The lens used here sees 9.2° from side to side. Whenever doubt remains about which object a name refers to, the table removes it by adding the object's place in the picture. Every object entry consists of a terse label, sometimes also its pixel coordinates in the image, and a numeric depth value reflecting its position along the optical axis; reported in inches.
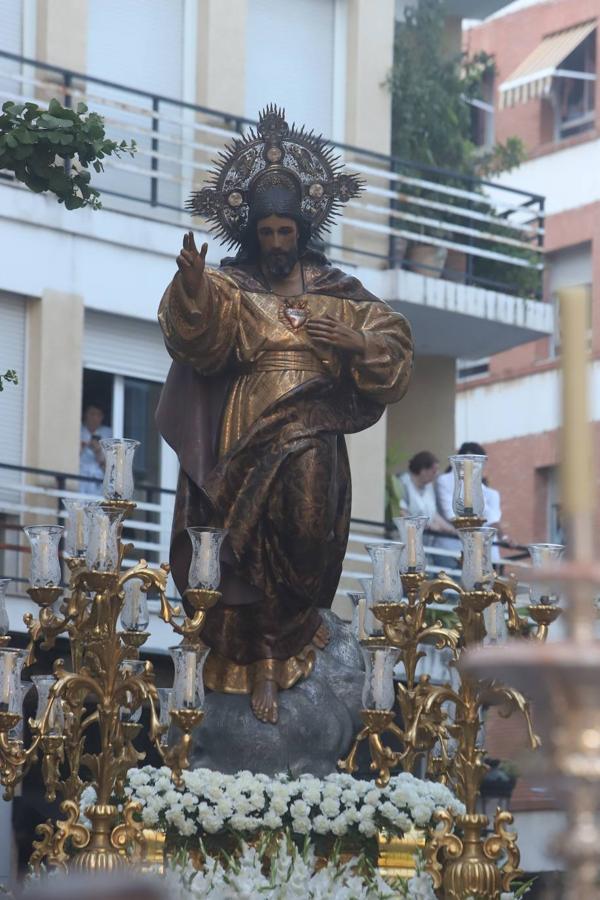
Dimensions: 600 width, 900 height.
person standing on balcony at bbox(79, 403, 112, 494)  1210.4
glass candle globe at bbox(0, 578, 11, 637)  601.0
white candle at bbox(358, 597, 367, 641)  648.2
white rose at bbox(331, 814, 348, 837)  570.1
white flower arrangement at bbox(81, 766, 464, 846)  565.5
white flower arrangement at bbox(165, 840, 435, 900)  501.9
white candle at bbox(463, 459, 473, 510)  564.1
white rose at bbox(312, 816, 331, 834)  568.7
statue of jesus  626.3
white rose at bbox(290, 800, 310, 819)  568.3
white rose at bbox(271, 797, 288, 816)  565.9
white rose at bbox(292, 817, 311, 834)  566.4
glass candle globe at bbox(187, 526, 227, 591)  546.8
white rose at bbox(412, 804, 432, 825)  579.5
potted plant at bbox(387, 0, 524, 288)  1466.7
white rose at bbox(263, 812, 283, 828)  563.6
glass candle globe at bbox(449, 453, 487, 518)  563.6
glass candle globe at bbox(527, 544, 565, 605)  554.0
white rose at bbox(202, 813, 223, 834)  563.6
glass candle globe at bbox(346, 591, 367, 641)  656.2
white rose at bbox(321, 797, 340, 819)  570.6
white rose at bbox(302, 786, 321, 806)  572.9
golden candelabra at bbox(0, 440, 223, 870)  544.9
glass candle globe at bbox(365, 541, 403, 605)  584.6
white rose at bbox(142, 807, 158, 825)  564.5
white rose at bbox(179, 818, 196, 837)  563.6
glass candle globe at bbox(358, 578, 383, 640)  611.1
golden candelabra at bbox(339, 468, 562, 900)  542.5
